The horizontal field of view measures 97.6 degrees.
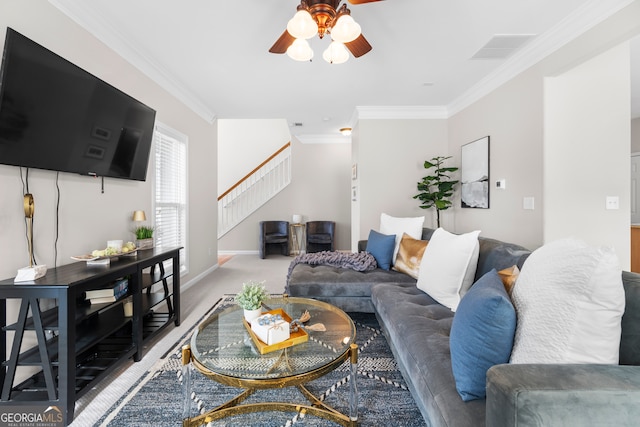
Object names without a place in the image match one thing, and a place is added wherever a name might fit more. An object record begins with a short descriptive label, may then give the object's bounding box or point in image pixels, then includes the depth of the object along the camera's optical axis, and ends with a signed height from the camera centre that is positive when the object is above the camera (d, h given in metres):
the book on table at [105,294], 1.94 -0.57
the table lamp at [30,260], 1.55 -0.29
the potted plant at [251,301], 1.60 -0.51
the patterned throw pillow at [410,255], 2.70 -0.45
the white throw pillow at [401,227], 3.16 -0.20
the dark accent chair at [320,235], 6.39 -0.55
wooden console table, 1.49 -0.79
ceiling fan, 1.65 +1.13
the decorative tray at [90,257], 1.97 -0.32
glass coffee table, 1.22 -0.70
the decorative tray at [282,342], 1.37 -0.66
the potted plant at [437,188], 4.08 +0.34
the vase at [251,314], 1.60 -0.59
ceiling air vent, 2.55 +1.58
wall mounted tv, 1.54 +0.65
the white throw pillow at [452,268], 1.95 -0.41
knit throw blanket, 2.98 -0.55
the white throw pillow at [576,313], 0.92 -0.36
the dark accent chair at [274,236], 6.21 -0.54
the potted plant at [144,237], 2.68 -0.24
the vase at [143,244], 2.67 -0.30
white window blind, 3.29 +0.30
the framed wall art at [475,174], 3.54 +0.49
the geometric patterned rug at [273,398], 1.53 -1.14
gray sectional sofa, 0.75 -0.54
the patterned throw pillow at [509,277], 1.27 -0.32
